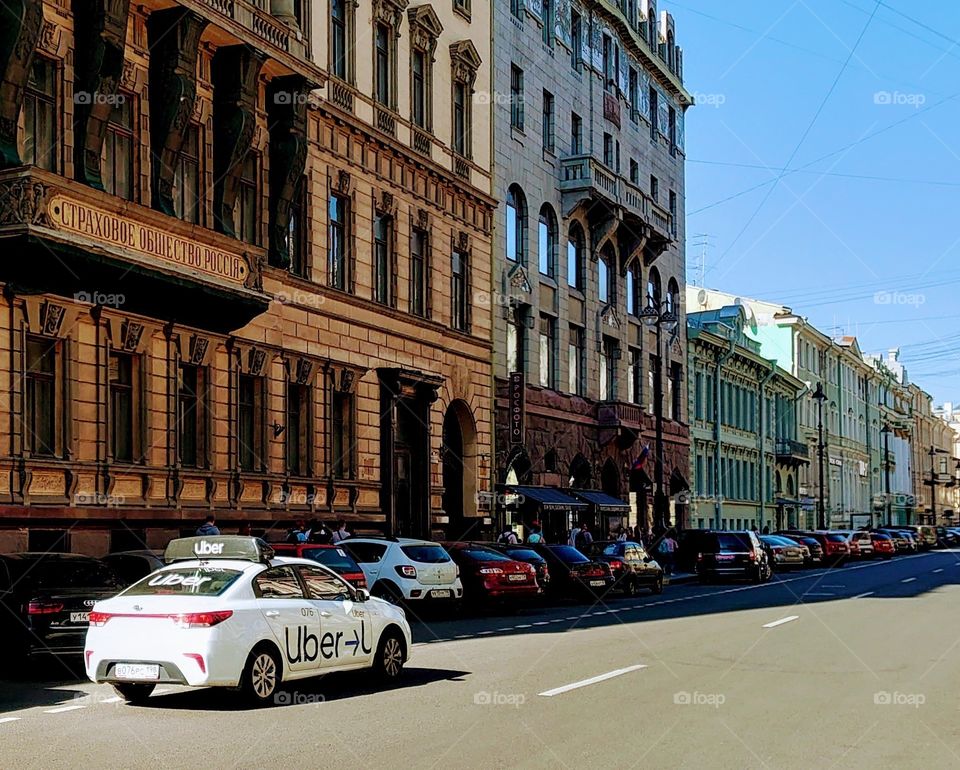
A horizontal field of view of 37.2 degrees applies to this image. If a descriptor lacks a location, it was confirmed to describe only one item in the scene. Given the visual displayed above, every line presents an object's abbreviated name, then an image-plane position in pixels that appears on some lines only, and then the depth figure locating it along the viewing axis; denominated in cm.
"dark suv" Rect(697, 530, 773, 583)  4238
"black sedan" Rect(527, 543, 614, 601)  3281
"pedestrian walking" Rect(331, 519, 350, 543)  3082
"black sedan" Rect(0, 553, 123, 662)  1706
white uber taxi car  1320
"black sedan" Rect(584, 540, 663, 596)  3628
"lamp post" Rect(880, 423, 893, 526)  11338
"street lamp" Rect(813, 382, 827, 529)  7414
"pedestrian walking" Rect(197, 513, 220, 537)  2675
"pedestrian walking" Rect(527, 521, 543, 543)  3994
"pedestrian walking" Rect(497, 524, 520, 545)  3784
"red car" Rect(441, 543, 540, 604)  2825
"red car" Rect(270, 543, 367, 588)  2214
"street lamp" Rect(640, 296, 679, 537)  4831
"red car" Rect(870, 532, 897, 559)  7481
